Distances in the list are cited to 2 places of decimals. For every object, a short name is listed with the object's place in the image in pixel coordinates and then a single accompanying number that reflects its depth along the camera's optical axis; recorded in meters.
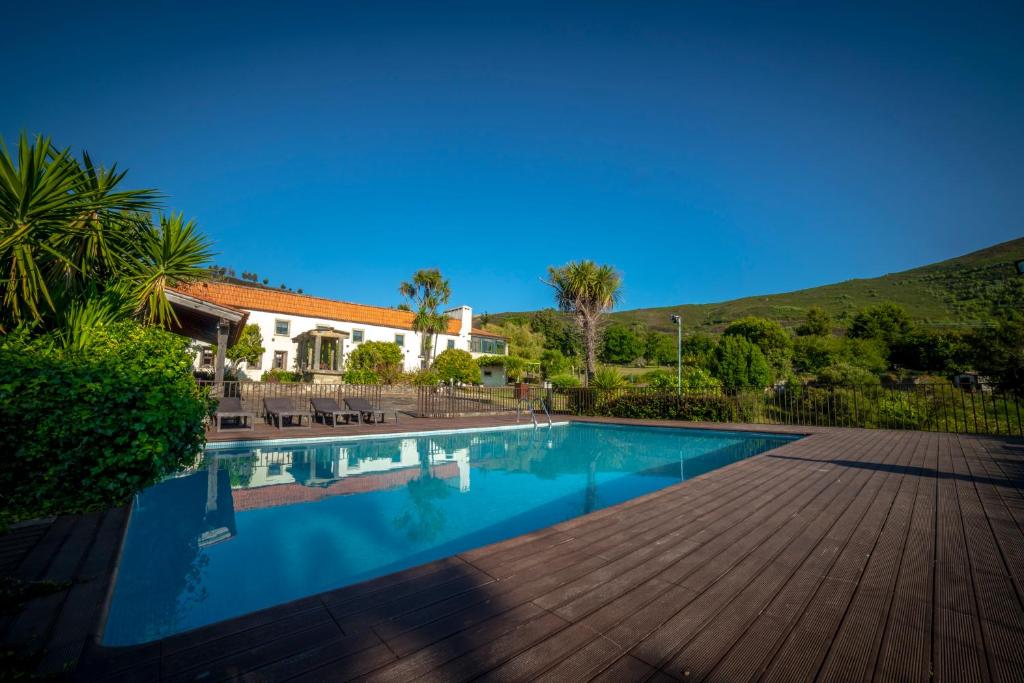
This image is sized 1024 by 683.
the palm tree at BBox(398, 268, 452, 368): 30.08
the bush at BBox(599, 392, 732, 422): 13.05
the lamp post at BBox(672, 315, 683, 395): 14.03
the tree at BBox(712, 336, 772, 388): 26.20
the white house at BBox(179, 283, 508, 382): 26.67
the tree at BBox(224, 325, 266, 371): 23.70
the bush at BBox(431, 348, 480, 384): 29.64
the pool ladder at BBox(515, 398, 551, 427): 17.16
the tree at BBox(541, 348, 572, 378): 37.47
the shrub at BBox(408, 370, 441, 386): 25.33
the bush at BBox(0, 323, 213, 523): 3.47
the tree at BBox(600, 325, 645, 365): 57.28
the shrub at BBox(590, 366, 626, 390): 15.21
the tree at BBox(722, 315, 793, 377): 37.00
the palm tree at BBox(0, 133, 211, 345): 4.21
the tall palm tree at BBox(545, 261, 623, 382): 17.94
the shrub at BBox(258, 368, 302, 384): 24.59
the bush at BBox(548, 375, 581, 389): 20.33
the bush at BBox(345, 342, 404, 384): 26.33
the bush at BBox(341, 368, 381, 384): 21.20
